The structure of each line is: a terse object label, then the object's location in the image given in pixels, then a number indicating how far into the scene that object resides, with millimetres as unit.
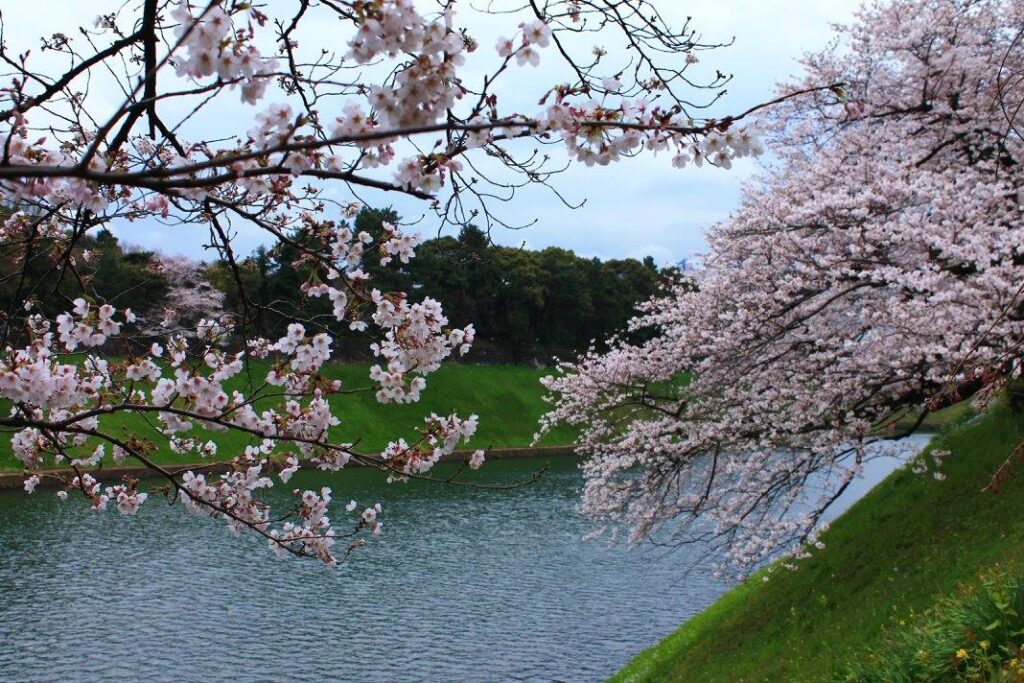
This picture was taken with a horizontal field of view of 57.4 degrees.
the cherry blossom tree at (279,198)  3398
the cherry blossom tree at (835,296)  12078
